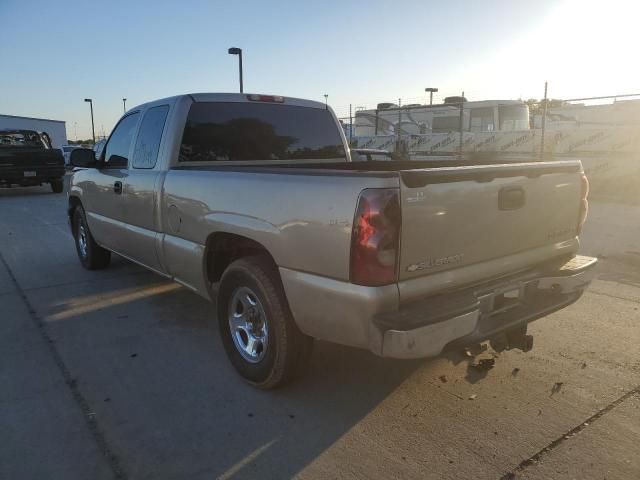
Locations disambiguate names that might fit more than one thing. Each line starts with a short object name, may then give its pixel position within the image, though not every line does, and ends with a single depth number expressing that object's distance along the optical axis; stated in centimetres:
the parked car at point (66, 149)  3050
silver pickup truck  256
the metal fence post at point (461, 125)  1661
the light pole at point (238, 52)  2158
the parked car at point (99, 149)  592
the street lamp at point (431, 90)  2618
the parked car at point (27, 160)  1545
